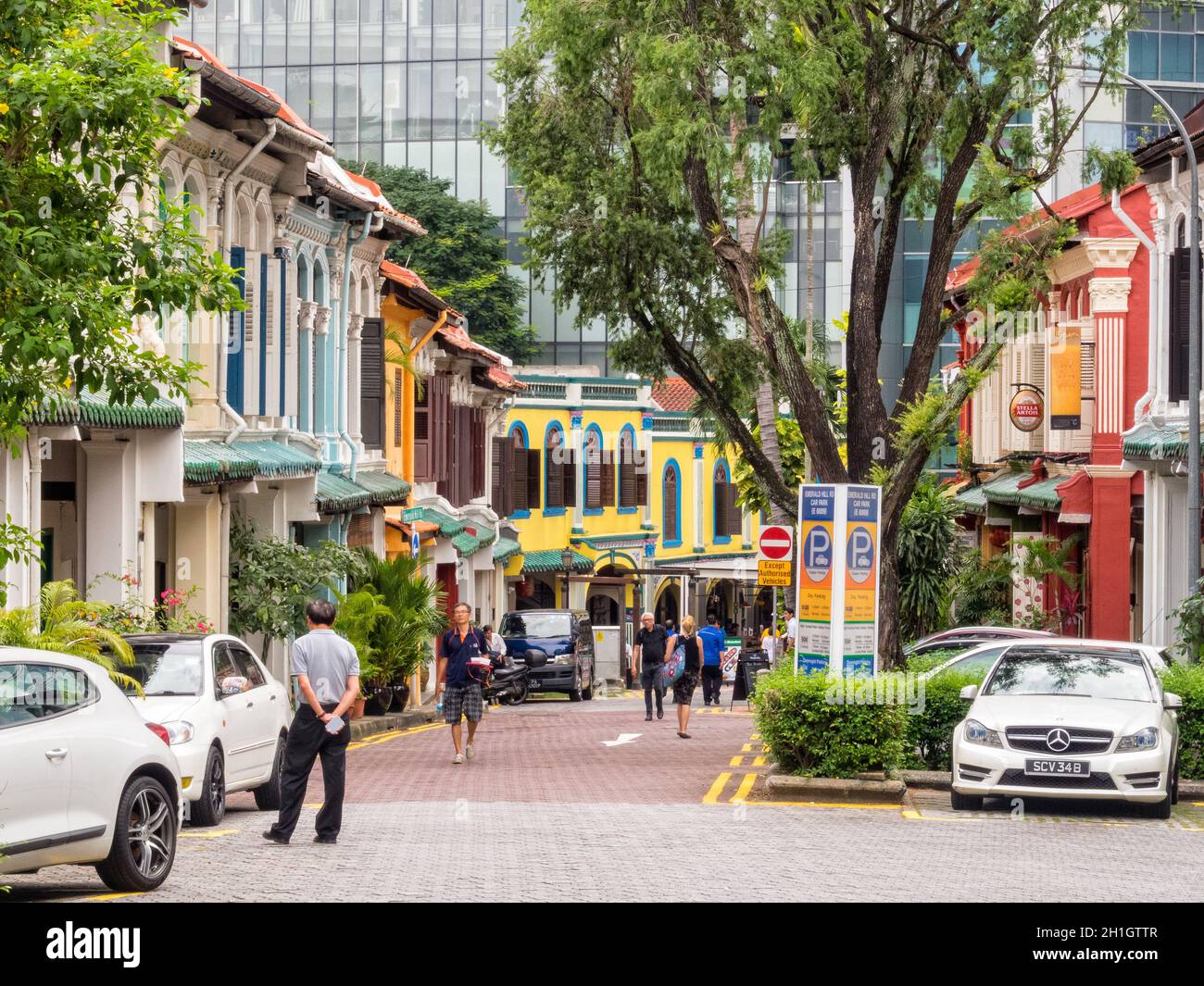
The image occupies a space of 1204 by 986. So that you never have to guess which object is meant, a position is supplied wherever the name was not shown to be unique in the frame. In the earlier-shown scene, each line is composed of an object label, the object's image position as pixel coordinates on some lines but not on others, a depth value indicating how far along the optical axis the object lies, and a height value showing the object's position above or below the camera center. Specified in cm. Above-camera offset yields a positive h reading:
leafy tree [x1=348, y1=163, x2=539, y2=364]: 7038 +756
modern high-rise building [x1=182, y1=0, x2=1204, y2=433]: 7644 +1522
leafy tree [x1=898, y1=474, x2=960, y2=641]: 3594 -189
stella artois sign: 3544 +99
